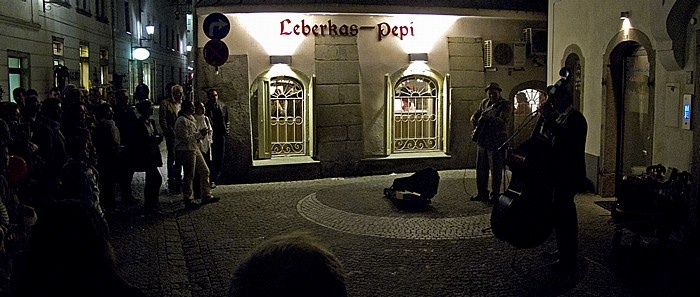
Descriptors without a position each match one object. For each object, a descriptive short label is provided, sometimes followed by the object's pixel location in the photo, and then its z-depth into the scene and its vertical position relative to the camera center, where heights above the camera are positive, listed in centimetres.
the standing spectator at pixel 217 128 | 1258 -18
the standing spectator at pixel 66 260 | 293 -60
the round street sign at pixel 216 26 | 1220 +159
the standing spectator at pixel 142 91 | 2249 +87
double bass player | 703 -58
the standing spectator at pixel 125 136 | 1050 -28
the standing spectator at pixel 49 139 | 918 -27
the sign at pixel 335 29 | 1390 +178
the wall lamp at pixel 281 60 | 1383 +114
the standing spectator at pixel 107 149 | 1017 -45
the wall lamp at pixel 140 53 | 3091 +285
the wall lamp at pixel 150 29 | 3520 +445
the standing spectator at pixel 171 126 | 1219 -14
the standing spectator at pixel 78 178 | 705 -60
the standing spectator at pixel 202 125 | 1086 -11
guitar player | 1103 -26
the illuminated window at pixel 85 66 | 2478 +188
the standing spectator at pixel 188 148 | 1051 -45
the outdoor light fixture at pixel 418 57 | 1471 +126
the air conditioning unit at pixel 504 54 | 1532 +139
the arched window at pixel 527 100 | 1609 +39
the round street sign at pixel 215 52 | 1209 +113
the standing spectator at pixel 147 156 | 1041 -57
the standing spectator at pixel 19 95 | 1175 +40
